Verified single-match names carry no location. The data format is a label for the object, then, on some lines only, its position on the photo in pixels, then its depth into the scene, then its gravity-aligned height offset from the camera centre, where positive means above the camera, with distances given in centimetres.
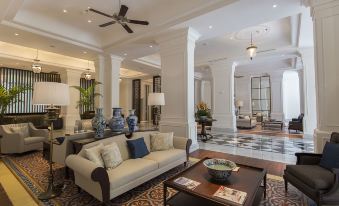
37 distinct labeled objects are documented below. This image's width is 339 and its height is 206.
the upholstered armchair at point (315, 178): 206 -90
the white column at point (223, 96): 837 +47
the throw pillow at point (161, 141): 362 -72
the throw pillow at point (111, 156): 262 -73
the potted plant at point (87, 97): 598 +33
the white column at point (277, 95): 1237 +75
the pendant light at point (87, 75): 868 +151
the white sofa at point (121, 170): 219 -91
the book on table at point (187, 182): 206 -90
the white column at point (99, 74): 755 +138
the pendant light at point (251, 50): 585 +183
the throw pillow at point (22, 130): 486 -65
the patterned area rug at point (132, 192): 245 -129
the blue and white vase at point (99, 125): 357 -36
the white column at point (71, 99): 924 +43
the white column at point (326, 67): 316 +69
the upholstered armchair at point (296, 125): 788 -84
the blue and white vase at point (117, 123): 399 -36
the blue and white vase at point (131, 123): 418 -38
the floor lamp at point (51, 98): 249 +13
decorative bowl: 215 -78
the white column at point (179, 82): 500 +70
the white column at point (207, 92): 1448 +116
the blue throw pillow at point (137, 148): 313 -73
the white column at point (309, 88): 646 +64
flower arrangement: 666 -17
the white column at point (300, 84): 1015 +125
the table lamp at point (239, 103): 1250 +18
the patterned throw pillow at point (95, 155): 251 -68
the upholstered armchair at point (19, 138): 467 -85
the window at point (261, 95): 1323 +83
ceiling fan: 395 +206
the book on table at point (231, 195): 176 -92
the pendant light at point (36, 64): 714 +187
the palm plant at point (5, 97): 592 +33
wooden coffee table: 188 -92
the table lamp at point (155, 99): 442 +18
